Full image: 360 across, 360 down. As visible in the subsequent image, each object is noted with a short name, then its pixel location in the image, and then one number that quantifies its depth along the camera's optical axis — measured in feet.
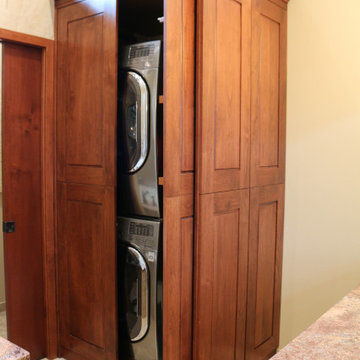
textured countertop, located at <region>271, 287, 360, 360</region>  3.71
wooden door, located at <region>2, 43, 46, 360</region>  8.50
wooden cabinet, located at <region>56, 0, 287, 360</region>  6.72
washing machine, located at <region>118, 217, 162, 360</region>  7.54
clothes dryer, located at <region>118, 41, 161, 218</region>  7.32
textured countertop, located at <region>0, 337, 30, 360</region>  3.28
